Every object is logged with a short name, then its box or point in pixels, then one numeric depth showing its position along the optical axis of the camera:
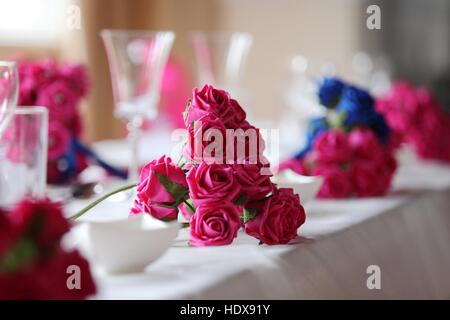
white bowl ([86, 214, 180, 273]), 0.82
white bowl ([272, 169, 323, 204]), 1.25
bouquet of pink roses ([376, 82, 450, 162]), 1.93
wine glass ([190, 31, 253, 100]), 1.97
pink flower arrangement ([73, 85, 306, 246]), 0.91
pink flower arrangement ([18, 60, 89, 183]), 1.43
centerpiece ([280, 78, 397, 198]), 1.41
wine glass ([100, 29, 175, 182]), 1.47
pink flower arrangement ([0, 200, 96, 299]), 0.56
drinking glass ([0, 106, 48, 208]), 1.13
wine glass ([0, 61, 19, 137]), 1.01
